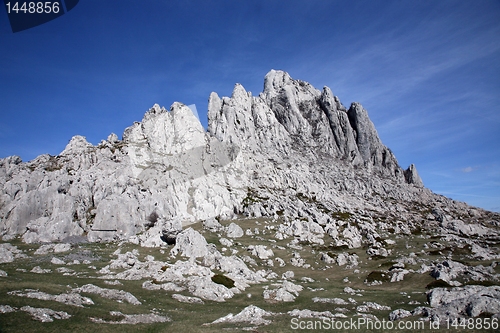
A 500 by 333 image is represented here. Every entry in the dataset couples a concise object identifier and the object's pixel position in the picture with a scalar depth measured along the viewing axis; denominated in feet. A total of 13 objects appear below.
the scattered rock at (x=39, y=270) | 170.26
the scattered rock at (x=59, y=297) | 103.91
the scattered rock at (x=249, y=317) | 103.03
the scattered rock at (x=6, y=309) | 85.30
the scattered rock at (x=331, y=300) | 144.25
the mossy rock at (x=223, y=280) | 173.06
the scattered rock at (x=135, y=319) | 93.94
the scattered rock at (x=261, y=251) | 279.16
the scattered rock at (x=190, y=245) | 243.40
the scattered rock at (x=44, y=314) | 85.20
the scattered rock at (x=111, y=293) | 123.75
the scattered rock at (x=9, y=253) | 201.19
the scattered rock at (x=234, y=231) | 350.64
